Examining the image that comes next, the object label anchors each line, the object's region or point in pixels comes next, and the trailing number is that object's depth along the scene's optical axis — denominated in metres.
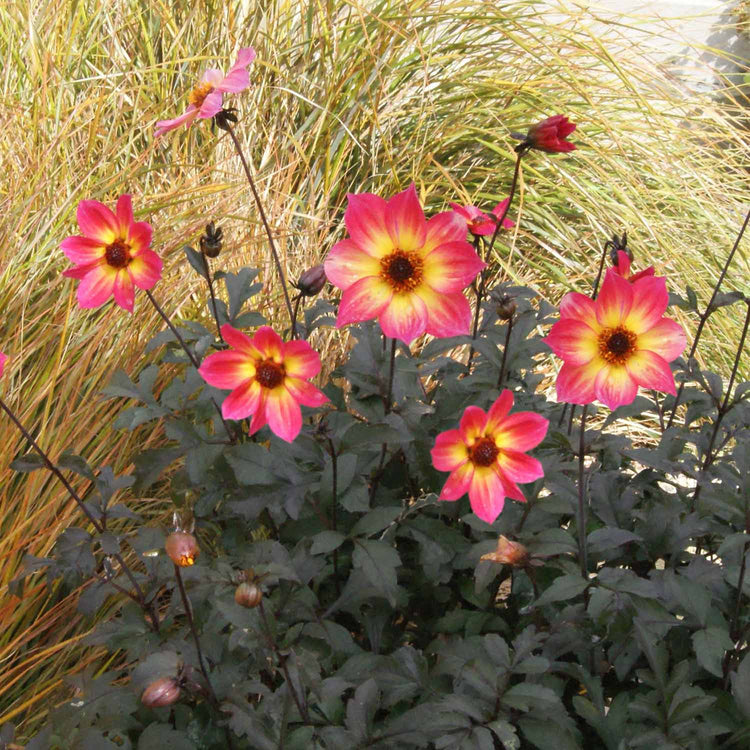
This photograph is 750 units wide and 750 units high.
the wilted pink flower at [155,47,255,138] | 1.04
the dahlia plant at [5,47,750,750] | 0.87
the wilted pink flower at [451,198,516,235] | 1.23
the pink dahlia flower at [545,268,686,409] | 0.87
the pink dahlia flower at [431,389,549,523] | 0.91
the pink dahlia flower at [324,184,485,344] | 0.87
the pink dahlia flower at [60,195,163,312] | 1.00
